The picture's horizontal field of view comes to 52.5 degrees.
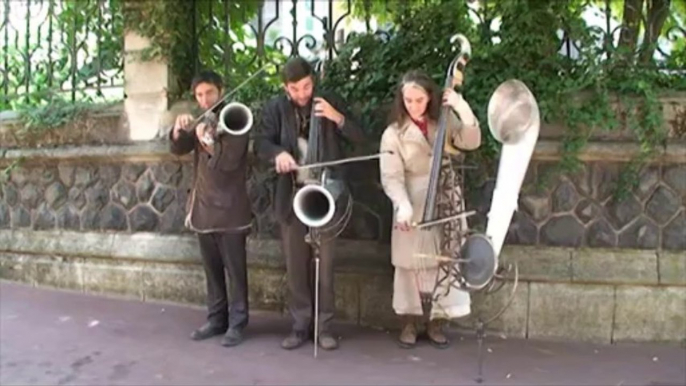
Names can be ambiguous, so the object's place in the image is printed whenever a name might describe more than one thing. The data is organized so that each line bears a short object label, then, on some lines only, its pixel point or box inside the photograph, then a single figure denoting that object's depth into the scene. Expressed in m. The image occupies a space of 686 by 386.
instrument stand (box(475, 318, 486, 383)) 3.99
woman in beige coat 4.36
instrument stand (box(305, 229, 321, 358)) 4.48
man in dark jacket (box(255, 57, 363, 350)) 4.49
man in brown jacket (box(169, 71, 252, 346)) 4.60
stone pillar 5.95
